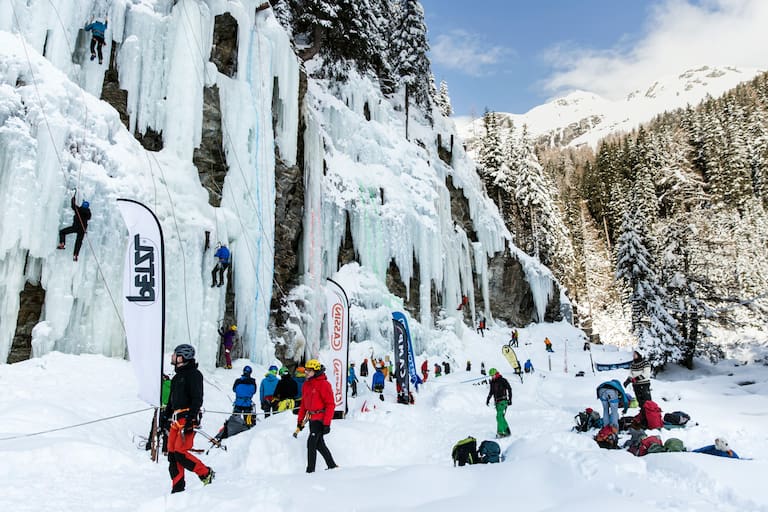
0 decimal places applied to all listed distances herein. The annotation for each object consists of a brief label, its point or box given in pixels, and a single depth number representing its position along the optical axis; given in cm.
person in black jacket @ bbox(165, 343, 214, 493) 459
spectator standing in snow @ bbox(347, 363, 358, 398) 1491
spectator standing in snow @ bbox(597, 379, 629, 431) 805
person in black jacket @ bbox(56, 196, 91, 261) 987
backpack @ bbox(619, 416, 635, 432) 840
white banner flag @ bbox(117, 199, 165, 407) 678
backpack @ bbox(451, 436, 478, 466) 646
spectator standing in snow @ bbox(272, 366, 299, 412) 868
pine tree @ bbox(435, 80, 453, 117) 4444
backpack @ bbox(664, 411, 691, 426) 840
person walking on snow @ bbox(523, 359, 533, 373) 2228
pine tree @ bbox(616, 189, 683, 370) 2189
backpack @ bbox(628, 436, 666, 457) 632
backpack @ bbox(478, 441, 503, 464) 653
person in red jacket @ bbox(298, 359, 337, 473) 582
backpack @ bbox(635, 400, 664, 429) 794
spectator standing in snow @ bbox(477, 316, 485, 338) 2969
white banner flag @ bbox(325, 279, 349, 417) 963
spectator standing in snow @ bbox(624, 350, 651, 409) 913
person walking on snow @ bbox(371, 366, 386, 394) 1549
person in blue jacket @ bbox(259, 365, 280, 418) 916
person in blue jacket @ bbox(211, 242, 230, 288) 1277
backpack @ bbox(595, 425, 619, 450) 722
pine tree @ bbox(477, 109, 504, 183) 4264
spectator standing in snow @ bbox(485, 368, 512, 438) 920
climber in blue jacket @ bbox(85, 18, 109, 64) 1228
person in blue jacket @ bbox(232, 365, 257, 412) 848
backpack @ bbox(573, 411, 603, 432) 891
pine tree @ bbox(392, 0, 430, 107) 3306
